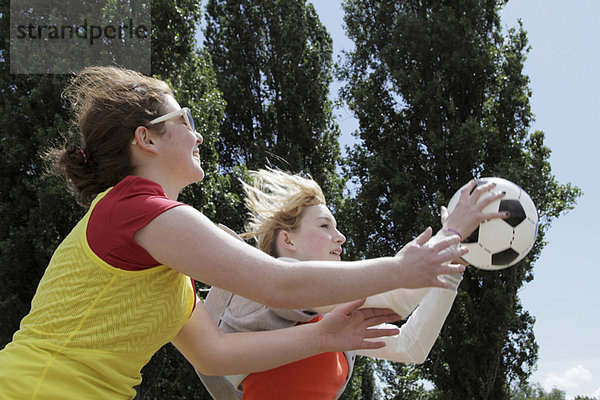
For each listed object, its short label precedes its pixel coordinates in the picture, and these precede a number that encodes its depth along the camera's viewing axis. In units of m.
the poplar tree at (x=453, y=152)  12.34
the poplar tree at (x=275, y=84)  16.50
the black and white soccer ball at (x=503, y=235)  2.49
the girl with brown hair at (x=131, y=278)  1.49
